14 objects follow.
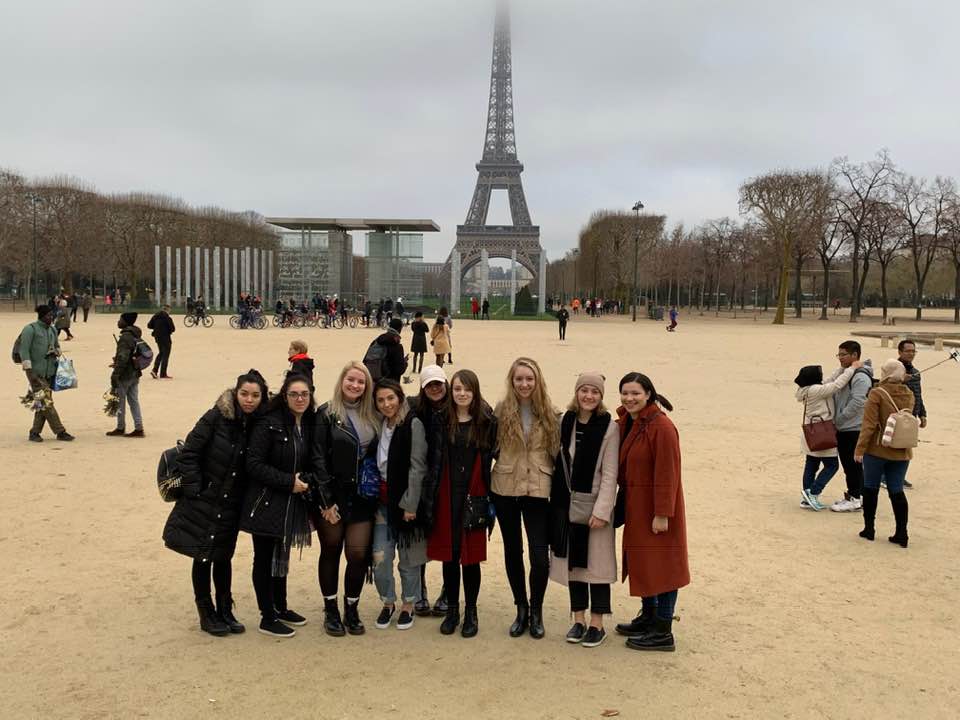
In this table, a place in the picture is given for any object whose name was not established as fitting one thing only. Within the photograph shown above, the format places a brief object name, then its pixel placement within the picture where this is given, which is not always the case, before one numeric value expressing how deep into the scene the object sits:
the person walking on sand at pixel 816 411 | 7.19
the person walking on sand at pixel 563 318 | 30.17
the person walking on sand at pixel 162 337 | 15.95
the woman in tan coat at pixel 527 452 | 4.36
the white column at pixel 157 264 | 47.84
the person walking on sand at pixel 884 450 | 6.29
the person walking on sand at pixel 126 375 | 9.75
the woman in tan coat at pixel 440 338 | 18.56
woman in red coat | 4.24
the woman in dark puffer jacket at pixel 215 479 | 4.27
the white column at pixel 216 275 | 49.19
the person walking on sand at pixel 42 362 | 9.38
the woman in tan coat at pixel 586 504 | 4.30
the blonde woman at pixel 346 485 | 4.37
